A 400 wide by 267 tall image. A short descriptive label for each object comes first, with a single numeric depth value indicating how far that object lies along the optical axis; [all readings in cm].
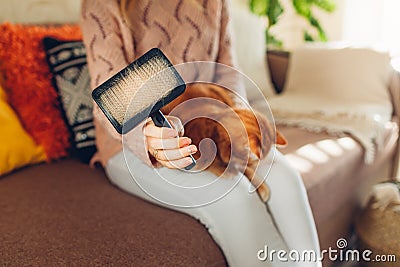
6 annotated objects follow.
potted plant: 227
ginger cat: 97
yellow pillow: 113
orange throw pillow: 121
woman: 89
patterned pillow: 123
